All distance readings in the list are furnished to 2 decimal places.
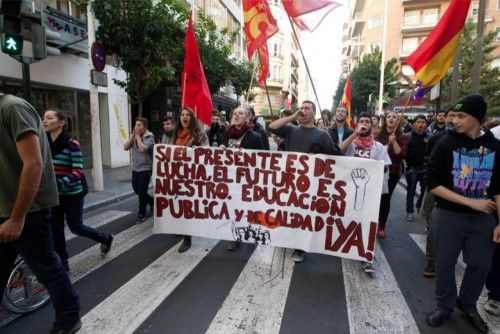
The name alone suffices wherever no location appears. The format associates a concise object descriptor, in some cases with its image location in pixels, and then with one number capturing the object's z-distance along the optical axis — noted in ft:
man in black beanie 9.64
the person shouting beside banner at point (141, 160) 20.15
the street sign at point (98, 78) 27.45
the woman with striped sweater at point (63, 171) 12.51
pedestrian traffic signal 18.99
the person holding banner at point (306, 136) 14.57
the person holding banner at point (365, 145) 15.42
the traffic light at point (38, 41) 20.11
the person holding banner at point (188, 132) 16.49
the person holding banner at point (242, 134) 16.16
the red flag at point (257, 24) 24.32
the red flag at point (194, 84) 20.97
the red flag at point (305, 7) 20.22
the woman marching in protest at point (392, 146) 18.56
